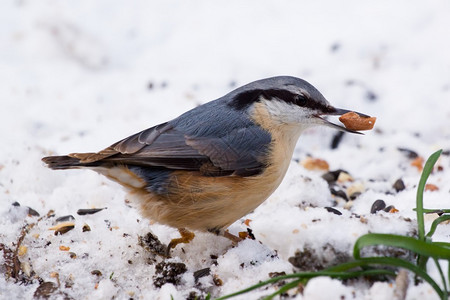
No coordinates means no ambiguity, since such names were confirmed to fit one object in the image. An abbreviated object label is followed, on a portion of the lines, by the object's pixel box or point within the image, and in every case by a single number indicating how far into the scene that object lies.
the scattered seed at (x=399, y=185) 7.98
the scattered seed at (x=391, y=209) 6.56
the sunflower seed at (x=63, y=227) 6.52
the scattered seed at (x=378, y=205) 7.07
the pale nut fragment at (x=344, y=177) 8.56
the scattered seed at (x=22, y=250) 5.95
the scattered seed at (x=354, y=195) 7.90
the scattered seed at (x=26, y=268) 5.64
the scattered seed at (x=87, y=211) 7.11
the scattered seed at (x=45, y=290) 5.22
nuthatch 5.99
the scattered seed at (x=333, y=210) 6.25
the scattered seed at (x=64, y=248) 6.14
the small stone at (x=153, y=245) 6.06
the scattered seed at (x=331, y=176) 8.48
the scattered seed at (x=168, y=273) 5.45
